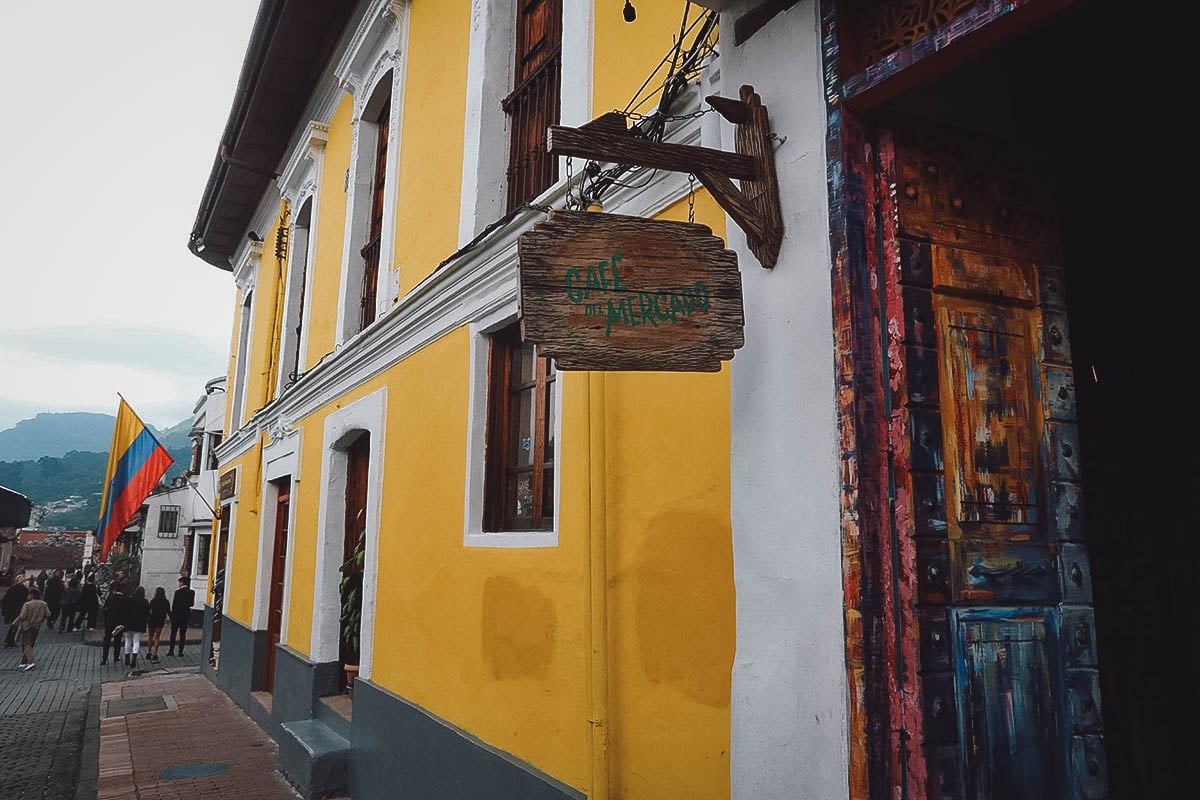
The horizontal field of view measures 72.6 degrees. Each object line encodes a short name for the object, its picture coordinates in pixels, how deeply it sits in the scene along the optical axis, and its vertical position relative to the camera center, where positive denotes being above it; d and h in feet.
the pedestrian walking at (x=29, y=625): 51.24 -5.54
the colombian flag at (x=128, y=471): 42.09 +3.47
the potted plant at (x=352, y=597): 23.53 -1.70
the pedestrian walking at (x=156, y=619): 54.90 -5.45
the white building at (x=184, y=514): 87.03 +2.59
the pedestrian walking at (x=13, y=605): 62.13 -5.37
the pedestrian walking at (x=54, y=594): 75.41 -5.25
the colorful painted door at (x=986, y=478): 7.30 +0.60
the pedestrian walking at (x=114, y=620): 53.11 -5.36
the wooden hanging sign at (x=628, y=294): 7.50 +2.31
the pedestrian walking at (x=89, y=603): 68.05 -5.51
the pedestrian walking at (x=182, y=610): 58.03 -5.13
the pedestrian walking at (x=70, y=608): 75.87 -6.62
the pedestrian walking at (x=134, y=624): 52.34 -5.53
